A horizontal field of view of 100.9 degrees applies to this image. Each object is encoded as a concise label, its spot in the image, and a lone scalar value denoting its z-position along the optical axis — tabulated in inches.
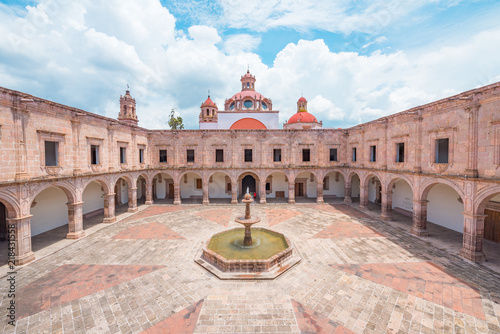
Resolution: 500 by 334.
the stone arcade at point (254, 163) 358.0
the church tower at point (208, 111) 1294.3
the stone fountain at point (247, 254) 314.8
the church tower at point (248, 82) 1347.1
